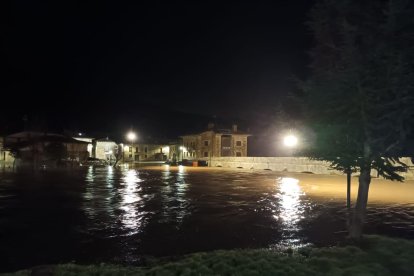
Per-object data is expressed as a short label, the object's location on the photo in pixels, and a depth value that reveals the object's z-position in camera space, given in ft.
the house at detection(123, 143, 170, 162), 301.98
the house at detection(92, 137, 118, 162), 265.34
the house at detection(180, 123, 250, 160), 260.42
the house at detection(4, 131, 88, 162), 169.07
